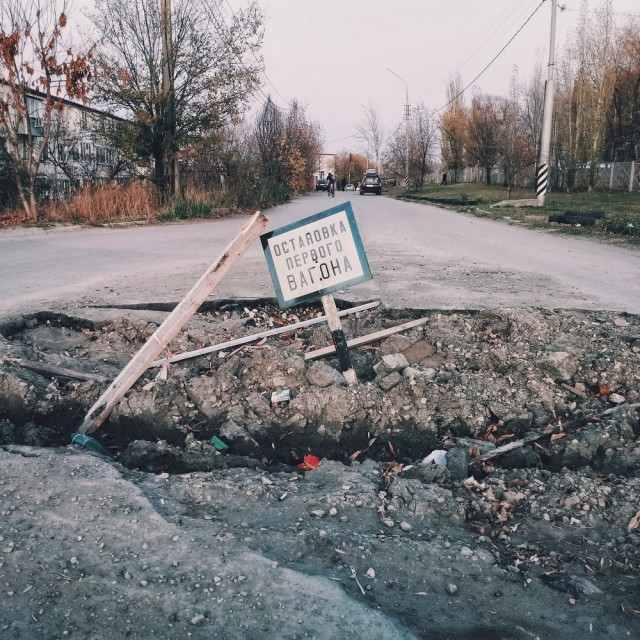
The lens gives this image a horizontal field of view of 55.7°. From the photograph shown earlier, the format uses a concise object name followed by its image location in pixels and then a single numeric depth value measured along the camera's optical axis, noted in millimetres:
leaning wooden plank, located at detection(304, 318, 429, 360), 4234
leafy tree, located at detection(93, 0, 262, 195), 16406
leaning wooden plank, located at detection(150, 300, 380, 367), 4141
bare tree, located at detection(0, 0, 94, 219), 12914
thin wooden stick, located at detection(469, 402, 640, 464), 3150
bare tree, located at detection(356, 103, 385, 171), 78438
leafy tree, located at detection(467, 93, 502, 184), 49312
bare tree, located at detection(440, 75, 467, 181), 59344
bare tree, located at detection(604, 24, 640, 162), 34531
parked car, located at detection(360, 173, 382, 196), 49406
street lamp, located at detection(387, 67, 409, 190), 51875
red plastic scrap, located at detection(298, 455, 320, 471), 3227
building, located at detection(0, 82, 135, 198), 16469
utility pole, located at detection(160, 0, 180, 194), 16594
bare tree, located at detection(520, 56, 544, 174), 42781
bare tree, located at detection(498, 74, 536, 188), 36594
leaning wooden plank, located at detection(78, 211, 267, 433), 3461
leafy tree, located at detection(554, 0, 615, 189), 34781
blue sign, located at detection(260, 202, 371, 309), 3641
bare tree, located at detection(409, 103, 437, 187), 53938
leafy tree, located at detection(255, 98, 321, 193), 30455
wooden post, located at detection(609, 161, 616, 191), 34188
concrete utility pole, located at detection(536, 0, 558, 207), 19891
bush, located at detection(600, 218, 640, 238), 11528
